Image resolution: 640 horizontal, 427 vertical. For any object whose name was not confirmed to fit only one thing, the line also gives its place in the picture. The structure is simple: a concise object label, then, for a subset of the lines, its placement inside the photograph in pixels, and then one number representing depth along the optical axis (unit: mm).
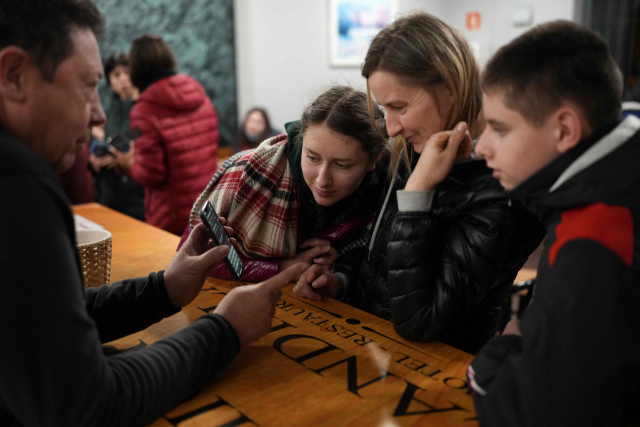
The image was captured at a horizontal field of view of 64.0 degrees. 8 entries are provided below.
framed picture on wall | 4371
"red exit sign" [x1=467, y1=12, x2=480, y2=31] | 4277
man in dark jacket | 653
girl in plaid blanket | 1428
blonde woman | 1061
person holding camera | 3234
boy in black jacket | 689
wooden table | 814
